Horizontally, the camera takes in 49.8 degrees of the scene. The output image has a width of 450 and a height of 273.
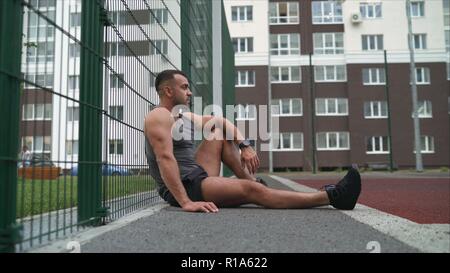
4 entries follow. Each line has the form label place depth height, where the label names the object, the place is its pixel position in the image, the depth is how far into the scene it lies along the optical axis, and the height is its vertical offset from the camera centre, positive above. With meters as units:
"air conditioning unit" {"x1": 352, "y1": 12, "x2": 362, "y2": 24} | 33.62 +10.01
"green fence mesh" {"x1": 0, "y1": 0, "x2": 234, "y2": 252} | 2.14 +0.35
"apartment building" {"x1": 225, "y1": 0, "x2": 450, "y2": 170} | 32.66 +5.91
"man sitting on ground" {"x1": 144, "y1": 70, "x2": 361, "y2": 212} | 3.64 -0.03
